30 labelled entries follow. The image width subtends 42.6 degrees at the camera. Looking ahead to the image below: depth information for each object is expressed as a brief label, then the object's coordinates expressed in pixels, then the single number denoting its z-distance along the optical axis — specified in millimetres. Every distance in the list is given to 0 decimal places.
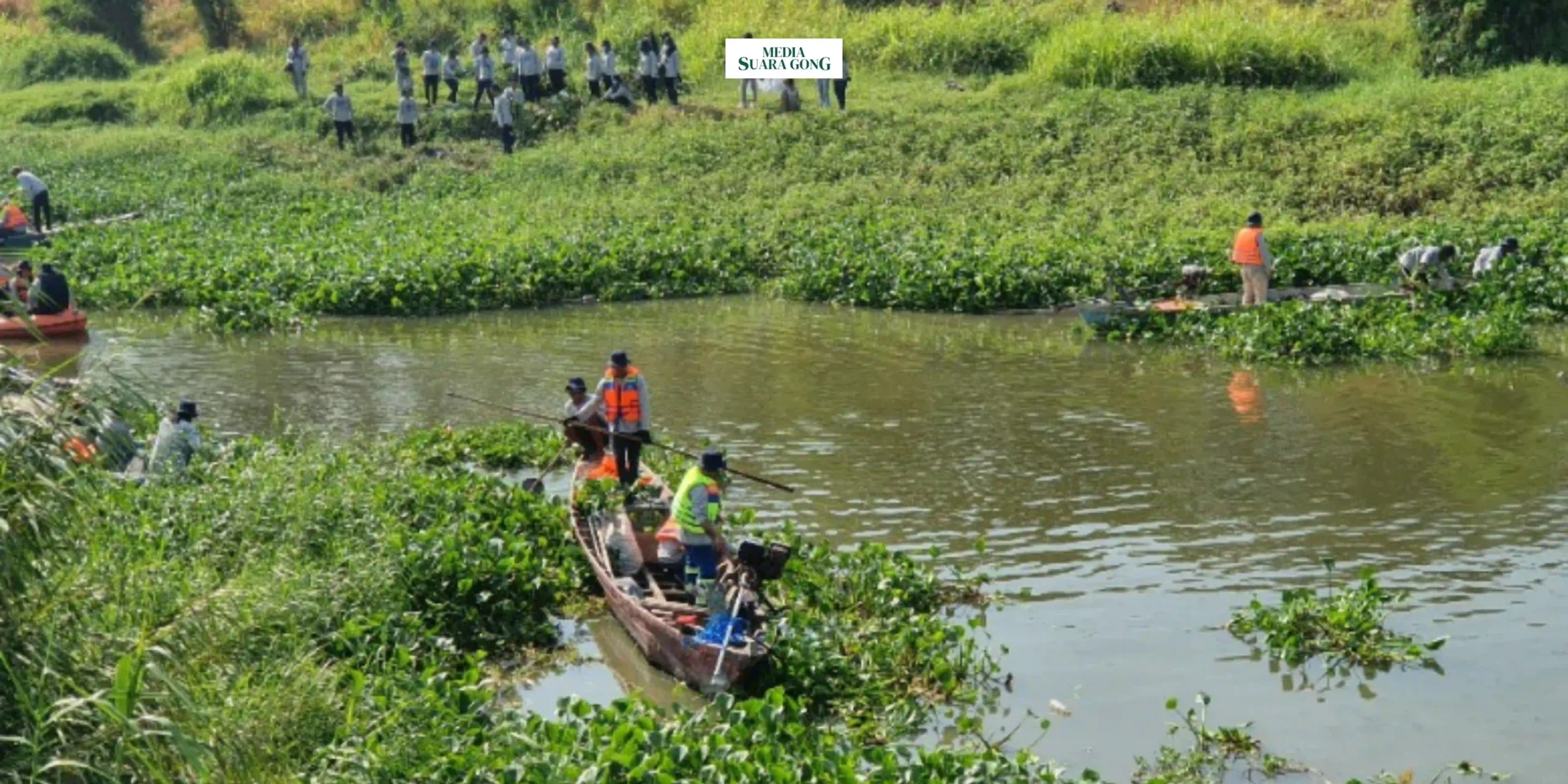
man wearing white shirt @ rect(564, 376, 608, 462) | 17188
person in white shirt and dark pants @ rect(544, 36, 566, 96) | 38469
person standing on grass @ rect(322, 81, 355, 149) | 37188
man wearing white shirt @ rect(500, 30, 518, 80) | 39250
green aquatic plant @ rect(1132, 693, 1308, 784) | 11258
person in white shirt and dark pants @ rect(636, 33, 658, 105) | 37781
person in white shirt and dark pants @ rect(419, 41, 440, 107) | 38531
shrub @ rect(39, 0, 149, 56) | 49219
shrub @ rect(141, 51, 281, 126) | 40594
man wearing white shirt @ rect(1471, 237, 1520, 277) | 24188
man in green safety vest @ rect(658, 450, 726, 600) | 13438
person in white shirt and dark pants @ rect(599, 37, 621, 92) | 38312
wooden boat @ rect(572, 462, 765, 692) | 12148
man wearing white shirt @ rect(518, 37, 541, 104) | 37969
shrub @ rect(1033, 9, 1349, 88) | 35031
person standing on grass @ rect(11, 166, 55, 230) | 30422
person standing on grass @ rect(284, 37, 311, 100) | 40594
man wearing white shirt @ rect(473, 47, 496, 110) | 37969
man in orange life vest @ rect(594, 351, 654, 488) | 16594
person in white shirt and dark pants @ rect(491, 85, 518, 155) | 36219
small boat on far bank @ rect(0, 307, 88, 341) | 23547
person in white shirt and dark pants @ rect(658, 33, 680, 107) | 37719
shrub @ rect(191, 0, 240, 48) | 48031
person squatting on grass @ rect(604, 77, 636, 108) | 37969
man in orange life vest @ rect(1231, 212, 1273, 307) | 23422
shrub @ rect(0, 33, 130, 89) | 46062
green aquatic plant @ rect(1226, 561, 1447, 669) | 12930
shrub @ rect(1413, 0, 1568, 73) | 34156
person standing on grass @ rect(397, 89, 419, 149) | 36688
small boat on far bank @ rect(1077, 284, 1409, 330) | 23750
